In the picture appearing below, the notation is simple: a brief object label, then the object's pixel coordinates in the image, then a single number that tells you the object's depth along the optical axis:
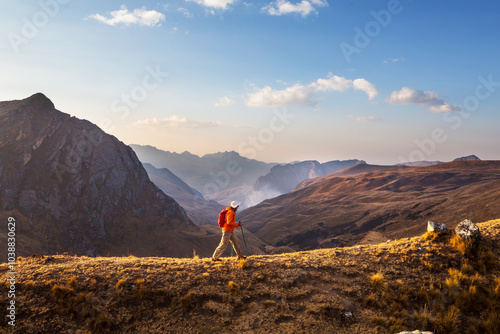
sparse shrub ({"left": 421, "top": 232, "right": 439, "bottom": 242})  12.35
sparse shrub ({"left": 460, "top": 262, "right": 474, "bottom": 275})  9.88
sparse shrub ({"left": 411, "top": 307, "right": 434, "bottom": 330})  7.61
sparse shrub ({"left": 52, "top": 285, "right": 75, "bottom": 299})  8.43
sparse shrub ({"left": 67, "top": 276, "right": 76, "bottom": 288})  9.00
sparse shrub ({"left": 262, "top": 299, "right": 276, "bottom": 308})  8.51
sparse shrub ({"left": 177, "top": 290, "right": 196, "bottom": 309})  8.35
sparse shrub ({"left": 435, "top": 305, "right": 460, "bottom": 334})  7.40
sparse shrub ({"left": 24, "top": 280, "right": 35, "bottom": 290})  8.77
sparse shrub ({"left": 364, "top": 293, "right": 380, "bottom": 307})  8.53
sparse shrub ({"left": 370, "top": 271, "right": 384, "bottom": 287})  9.43
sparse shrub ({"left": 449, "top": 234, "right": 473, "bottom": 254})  10.81
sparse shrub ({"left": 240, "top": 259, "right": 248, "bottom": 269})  10.64
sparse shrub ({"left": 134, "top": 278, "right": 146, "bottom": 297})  8.71
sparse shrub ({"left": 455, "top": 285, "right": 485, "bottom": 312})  8.27
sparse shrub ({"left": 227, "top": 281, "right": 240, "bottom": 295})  9.05
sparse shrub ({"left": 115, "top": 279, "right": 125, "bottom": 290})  8.95
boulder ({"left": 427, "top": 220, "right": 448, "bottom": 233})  12.59
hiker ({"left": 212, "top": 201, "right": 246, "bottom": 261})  11.28
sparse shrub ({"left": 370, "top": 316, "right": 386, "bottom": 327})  7.68
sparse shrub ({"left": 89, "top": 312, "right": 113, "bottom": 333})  7.40
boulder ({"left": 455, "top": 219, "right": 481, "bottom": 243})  10.96
